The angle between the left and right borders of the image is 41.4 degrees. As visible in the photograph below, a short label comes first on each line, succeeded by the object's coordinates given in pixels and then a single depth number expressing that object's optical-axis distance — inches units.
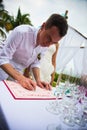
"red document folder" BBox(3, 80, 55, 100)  30.1
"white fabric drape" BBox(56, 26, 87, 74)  33.8
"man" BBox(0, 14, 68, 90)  32.9
